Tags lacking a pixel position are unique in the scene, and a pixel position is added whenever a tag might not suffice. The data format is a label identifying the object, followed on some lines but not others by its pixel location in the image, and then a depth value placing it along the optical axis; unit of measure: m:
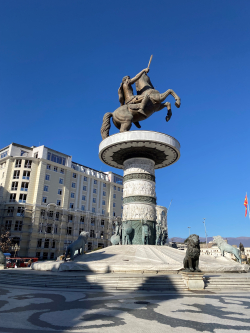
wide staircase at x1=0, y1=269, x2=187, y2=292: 10.79
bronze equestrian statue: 24.09
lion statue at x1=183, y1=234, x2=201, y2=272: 11.09
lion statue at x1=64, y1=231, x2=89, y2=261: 16.30
